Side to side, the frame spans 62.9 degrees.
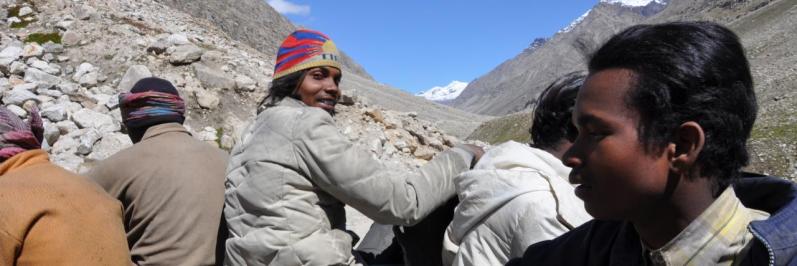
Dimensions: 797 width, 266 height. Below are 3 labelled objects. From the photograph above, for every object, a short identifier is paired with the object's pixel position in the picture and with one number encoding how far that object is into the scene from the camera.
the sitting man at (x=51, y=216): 2.20
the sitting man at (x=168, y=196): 3.19
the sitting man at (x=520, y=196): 2.24
